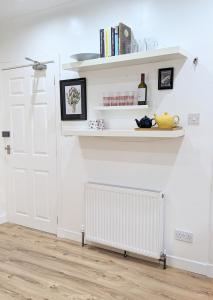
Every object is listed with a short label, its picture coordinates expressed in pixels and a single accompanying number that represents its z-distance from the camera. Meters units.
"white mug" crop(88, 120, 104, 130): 2.86
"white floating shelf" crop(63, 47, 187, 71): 2.29
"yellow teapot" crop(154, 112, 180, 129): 2.34
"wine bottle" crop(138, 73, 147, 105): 2.58
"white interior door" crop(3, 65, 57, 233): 3.36
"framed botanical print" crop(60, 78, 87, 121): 3.02
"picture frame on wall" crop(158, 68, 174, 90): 2.50
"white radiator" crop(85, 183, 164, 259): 2.59
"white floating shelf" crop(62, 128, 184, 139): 2.32
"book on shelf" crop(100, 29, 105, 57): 2.56
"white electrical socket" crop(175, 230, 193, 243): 2.54
